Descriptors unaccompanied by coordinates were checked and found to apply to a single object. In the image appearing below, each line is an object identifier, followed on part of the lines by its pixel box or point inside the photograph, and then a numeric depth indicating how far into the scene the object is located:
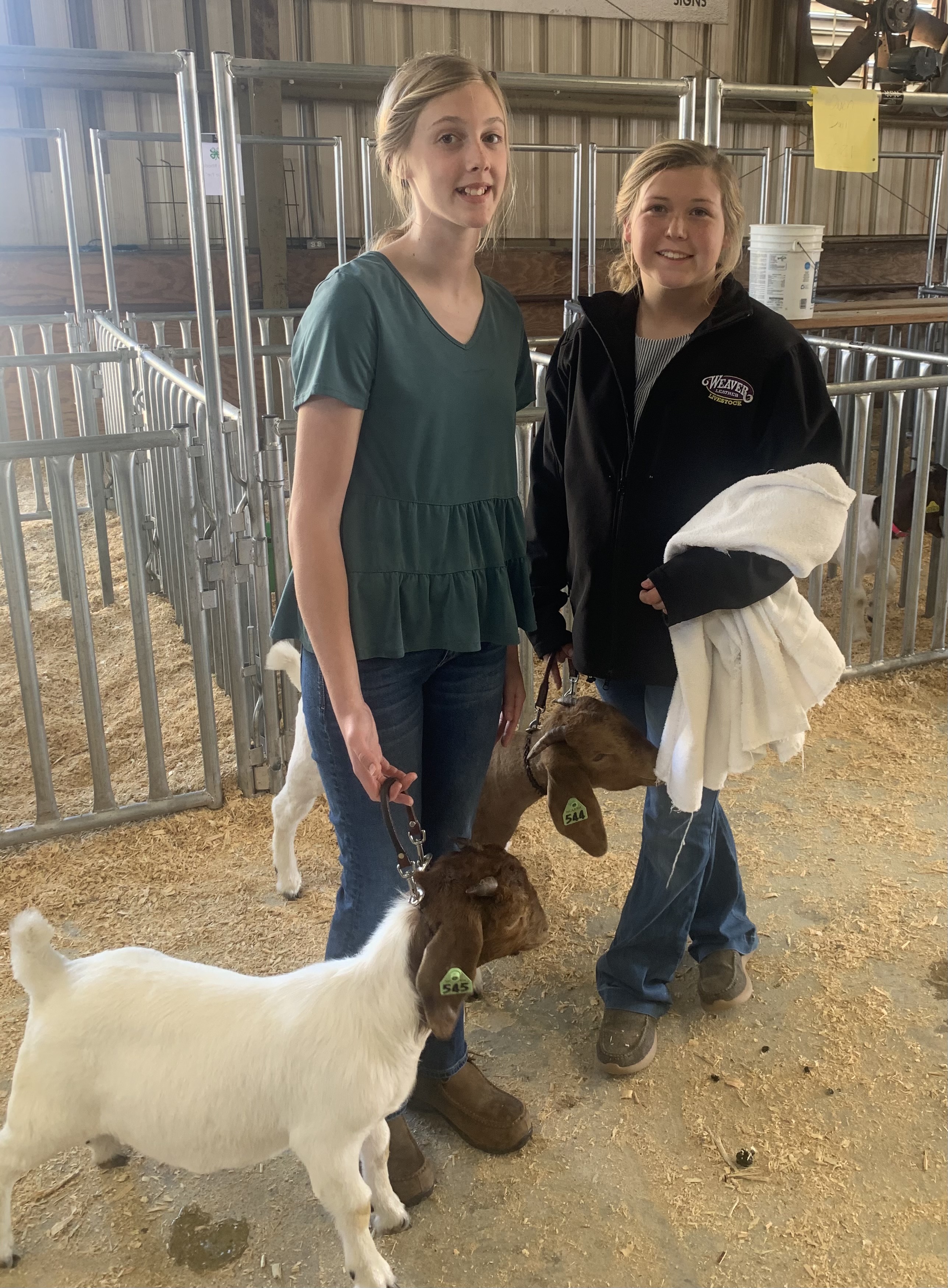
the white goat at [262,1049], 1.76
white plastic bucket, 4.38
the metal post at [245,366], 3.14
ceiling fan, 8.90
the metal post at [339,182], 6.28
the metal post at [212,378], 3.19
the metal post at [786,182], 7.46
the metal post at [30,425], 6.04
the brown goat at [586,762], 2.13
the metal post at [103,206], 5.59
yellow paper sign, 3.66
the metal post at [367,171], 5.18
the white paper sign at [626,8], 8.71
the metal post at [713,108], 3.43
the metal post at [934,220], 7.93
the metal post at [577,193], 6.58
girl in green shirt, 1.69
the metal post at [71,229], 5.79
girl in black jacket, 2.04
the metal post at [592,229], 6.51
